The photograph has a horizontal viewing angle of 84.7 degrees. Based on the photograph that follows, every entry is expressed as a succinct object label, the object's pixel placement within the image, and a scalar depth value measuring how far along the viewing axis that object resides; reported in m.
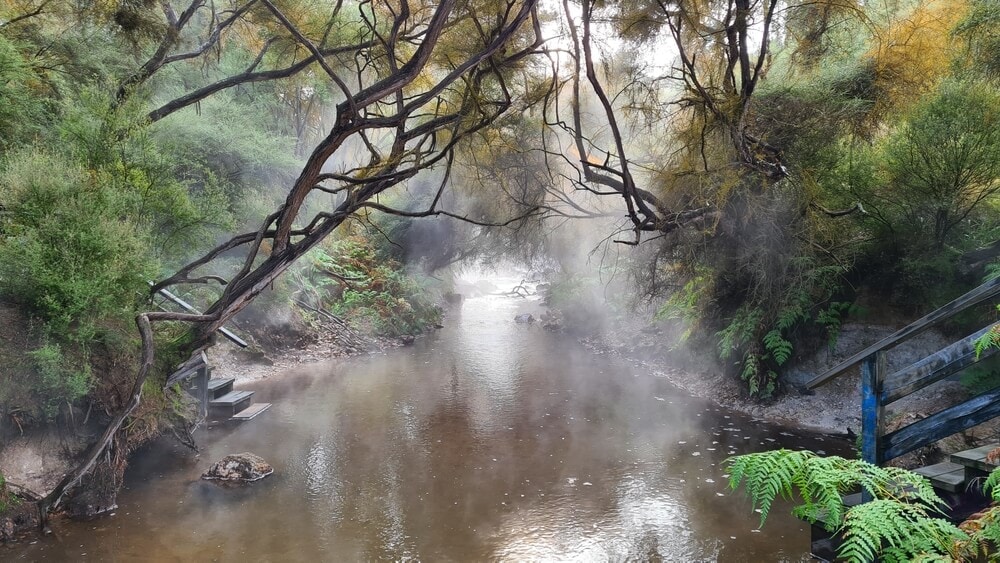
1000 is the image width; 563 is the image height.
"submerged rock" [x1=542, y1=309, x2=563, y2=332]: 16.52
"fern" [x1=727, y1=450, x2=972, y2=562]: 1.83
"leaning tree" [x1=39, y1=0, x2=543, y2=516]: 4.95
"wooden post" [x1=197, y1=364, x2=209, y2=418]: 7.59
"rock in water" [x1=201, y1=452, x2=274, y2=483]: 5.84
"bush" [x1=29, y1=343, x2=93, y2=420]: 4.55
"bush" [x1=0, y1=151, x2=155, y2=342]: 4.59
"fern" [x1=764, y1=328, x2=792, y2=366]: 7.48
